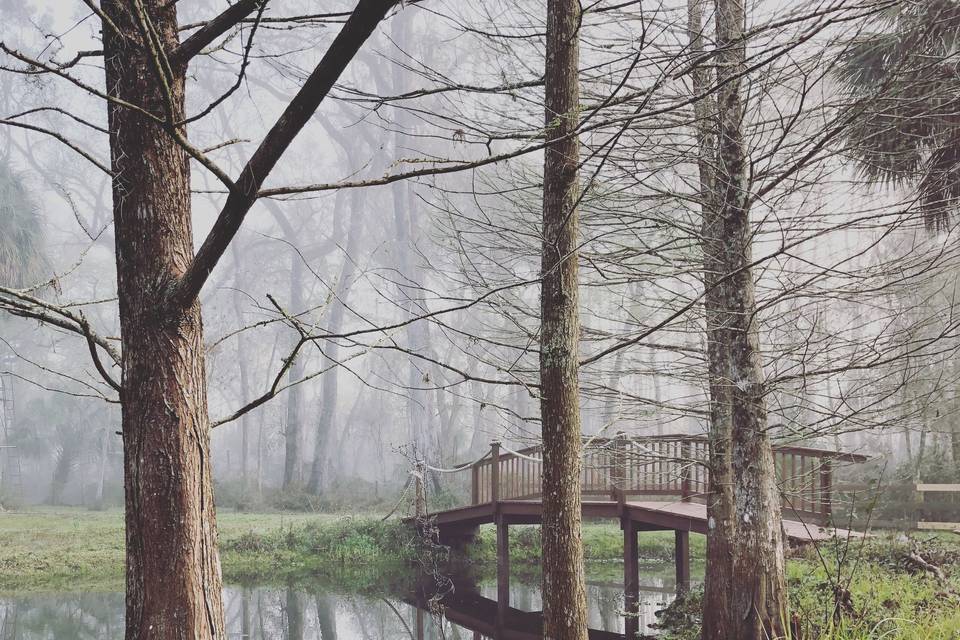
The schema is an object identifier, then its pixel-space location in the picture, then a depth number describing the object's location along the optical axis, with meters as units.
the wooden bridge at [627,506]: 9.13
